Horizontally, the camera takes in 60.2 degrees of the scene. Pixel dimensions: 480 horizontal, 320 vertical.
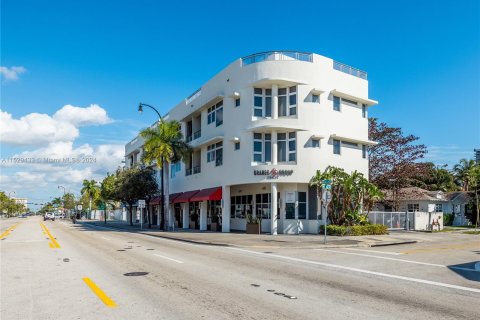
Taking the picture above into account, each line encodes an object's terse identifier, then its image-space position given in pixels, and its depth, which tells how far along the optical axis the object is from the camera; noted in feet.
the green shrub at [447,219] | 161.43
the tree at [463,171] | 242.41
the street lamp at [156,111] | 123.03
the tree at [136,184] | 147.95
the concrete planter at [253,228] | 97.76
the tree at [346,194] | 93.61
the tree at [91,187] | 342.85
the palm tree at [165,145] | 116.57
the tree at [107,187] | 188.01
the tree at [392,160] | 144.46
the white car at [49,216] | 272.92
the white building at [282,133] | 97.76
